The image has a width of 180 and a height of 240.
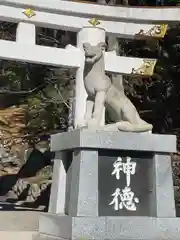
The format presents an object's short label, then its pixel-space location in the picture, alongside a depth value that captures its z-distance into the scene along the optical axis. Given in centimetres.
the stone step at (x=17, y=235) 592
